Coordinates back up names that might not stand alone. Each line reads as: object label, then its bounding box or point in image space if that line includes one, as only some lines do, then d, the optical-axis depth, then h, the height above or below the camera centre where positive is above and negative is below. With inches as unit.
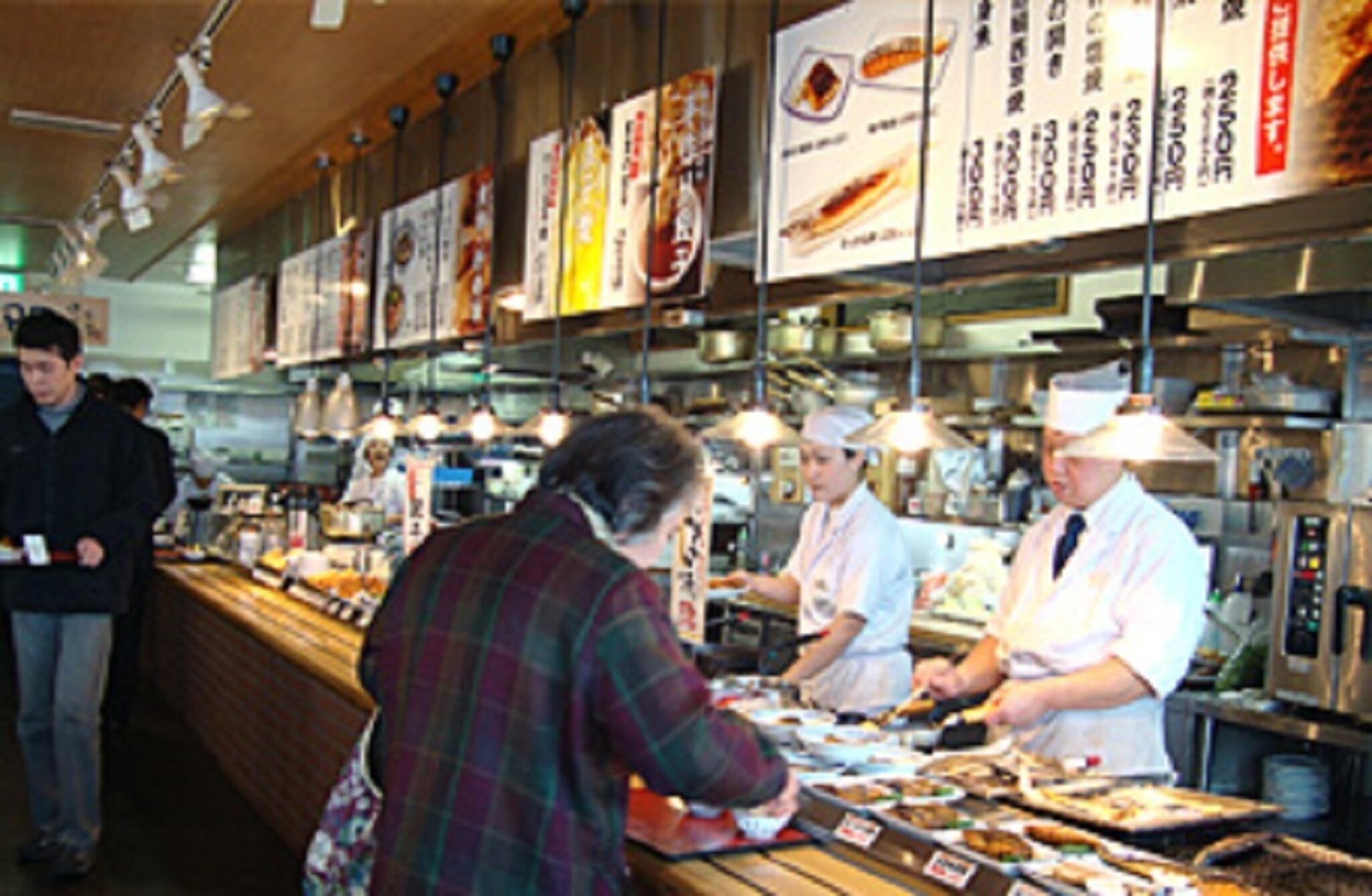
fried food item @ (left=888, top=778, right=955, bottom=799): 112.9 -31.1
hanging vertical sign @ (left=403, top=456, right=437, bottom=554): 233.3 -15.6
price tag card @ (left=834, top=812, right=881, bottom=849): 103.8 -32.3
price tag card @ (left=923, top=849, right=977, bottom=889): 93.7 -31.7
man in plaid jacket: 84.6 -18.7
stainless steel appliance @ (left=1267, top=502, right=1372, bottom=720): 199.6 -24.9
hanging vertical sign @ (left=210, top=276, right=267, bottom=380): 436.8 +25.7
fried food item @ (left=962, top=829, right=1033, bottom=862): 95.4 -30.6
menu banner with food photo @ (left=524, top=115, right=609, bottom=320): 218.2 +34.2
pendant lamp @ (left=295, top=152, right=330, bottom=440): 365.1 +1.3
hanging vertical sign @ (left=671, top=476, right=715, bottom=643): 172.4 -20.2
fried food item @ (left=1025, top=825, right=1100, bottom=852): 99.1 -30.5
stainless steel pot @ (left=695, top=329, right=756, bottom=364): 329.1 +20.2
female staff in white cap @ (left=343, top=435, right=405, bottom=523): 364.8 -21.6
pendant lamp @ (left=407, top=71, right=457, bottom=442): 254.8 +22.6
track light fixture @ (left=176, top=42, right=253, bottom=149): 214.8 +50.1
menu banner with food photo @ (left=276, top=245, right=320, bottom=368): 379.6 +28.4
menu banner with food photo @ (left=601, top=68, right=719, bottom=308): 187.6 +34.3
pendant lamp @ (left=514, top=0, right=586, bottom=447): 201.6 +19.4
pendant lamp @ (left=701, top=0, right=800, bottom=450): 153.6 +0.5
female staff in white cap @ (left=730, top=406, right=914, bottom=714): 185.0 -22.9
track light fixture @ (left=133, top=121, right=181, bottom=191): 261.7 +47.3
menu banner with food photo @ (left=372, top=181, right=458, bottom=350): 284.7 +31.8
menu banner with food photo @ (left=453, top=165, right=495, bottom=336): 266.5 +34.4
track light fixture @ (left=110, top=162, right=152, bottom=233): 292.2 +44.2
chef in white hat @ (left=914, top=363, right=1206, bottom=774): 134.2 -19.0
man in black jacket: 188.7 -22.6
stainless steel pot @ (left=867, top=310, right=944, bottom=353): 302.2 +23.7
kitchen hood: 178.1 +24.2
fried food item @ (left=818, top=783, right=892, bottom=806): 111.3 -31.4
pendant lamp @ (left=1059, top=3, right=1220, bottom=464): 104.0 +0.5
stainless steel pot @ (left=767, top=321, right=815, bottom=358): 335.3 +22.8
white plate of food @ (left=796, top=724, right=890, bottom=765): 123.8 -30.7
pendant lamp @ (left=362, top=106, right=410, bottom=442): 288.5 +11.6
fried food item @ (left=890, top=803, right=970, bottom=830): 103.4 -30.8
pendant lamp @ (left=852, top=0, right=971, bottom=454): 126.3 +0.3
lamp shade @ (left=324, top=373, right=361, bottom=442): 340.8 -0.7
